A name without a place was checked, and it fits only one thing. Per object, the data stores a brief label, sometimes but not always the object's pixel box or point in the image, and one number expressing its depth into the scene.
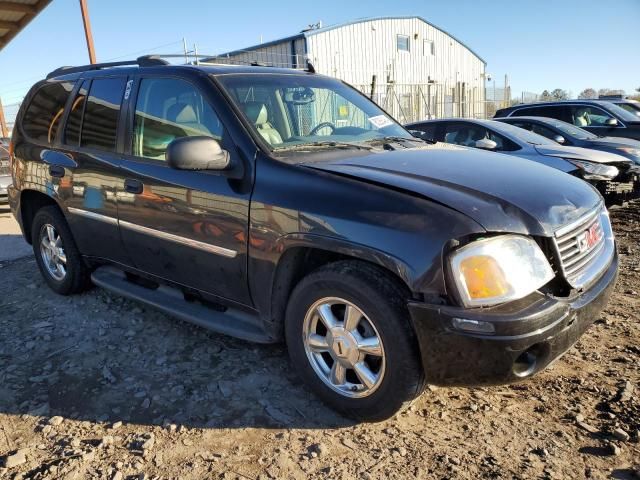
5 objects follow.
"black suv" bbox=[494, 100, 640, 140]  10.68
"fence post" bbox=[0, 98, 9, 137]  16.20
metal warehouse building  21.62
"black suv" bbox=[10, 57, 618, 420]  2.24
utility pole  12.84
